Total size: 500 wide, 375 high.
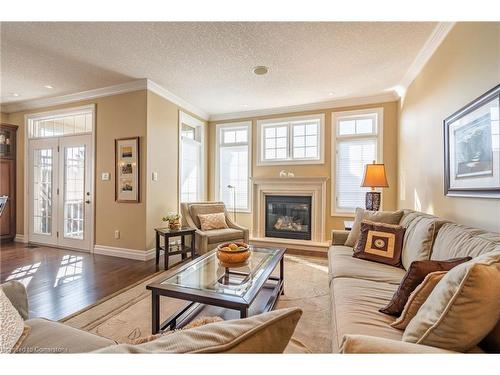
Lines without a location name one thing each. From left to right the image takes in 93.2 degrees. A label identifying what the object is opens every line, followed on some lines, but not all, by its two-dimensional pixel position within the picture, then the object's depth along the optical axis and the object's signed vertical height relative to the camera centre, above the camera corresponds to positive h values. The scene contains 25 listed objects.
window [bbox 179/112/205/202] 4.40 +0.56
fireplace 4.43 -0.56
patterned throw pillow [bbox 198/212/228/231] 3.69 -0.54
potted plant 3.42 -0.49
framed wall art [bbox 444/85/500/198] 1.51 +0.29
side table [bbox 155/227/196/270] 3.17 -0.76
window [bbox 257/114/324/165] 4.42 +0.93
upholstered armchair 3.36 -0.66
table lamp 3.10 +0.15
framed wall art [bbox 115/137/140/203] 3.54 +0.26
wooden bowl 1.98 -0.58
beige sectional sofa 0.69 -0.65
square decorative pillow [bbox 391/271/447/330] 1.05 -0.49
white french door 3.91 -0.08
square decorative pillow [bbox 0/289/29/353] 0.81 -0.52
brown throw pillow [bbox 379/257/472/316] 1.18 -0.45
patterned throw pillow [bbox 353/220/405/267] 2.08 -0.51
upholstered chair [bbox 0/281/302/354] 0.52 -0.34
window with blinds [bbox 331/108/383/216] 4.05 +0.64
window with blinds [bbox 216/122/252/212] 4.93 +0.50
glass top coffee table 1.46 -0.68
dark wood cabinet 4.35 +0.16
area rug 1.74 -1.08
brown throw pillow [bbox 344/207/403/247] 2.47 -0.32
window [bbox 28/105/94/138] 3.96 +1.13
